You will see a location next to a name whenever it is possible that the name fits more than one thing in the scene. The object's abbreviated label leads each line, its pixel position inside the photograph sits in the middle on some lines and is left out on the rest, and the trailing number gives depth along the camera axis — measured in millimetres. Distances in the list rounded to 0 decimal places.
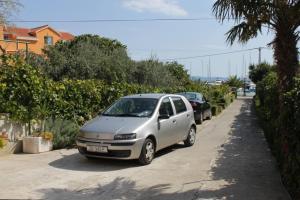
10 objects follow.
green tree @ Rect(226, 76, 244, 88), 64938
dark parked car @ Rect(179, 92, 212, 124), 19375
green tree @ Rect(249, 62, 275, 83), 56531
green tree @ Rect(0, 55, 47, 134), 10492
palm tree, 8336
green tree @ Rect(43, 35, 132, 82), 29812
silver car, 9125
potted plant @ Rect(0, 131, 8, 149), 9820
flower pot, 10602
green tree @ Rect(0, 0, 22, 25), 13680
